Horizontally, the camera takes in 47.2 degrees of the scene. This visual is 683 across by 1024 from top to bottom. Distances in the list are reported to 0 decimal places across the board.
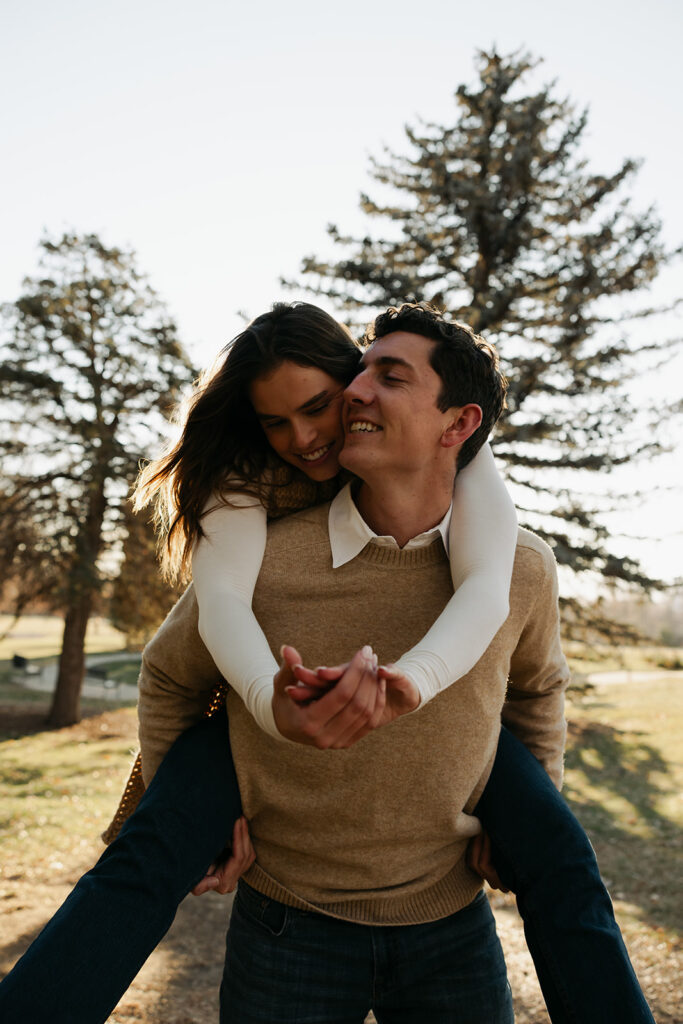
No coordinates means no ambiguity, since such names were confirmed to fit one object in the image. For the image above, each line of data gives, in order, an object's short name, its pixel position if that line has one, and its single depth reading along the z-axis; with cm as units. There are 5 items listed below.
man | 200
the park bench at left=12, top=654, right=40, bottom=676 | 2489
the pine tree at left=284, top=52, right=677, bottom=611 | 1231
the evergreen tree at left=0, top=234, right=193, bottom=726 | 1379
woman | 171
